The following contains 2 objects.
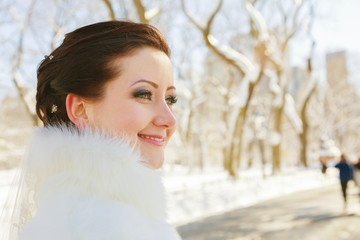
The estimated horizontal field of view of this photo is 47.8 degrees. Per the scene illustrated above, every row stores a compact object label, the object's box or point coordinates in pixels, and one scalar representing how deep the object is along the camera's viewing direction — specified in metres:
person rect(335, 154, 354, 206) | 11.18
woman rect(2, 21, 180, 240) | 0.99
